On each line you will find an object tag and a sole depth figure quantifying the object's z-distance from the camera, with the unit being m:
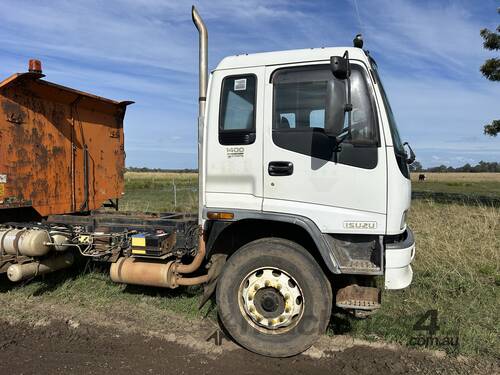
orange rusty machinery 5.03
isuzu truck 3.91
